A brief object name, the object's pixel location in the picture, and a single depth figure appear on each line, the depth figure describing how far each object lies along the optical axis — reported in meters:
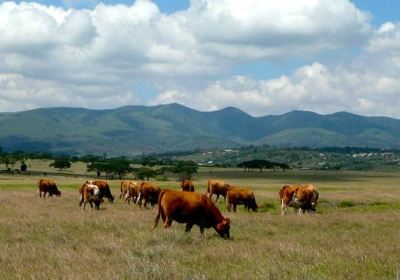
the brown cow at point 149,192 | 36.84
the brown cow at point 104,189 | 39.59
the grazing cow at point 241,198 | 34.88
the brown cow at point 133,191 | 39.23
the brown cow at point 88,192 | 33.25
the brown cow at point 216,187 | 44.22
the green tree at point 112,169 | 150.50
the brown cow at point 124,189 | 43.48
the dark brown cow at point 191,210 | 19.98
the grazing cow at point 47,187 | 44.56
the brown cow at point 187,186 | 44.88
